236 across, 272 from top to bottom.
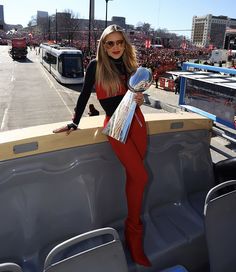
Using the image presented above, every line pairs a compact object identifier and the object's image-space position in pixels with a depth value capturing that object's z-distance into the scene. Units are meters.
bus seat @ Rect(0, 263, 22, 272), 1.05
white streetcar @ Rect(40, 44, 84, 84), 16.74
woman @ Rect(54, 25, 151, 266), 1.74
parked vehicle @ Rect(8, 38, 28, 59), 34.26
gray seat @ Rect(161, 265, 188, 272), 1.48
